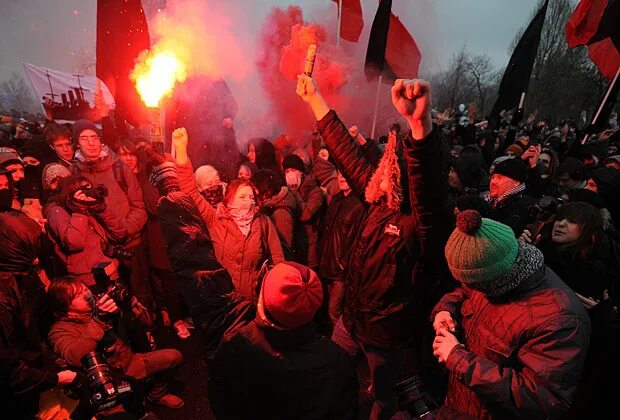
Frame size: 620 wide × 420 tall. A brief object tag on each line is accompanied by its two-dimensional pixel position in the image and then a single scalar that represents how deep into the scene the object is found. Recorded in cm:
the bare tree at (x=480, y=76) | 4253
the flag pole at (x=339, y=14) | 707
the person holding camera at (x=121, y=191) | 419
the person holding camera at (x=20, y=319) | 218
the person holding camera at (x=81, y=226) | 372
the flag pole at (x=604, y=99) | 590
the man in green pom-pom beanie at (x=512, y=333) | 165
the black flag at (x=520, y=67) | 714
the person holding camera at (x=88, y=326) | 280
